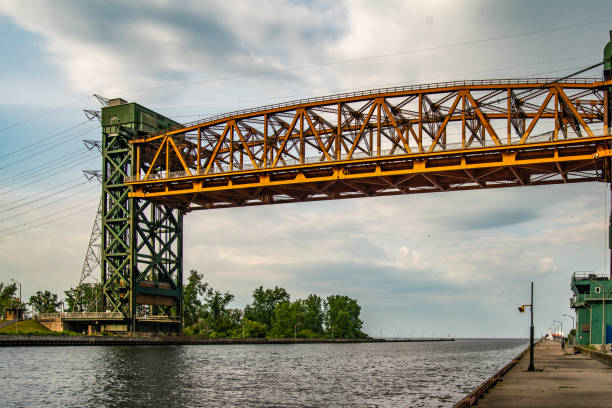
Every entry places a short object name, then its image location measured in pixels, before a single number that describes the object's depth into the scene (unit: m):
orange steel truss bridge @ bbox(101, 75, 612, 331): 61.41
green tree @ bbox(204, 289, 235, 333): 141.75
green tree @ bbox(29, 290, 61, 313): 147.75
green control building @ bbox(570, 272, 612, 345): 74.69
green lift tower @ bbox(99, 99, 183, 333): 80.44
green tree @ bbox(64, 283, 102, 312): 145.38
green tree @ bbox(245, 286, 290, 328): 168.12
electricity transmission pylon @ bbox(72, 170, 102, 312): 82.19
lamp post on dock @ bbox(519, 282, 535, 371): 40.10
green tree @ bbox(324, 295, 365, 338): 183.25
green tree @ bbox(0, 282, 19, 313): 135.12
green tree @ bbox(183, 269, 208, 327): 131.75
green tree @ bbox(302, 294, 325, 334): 176.12
